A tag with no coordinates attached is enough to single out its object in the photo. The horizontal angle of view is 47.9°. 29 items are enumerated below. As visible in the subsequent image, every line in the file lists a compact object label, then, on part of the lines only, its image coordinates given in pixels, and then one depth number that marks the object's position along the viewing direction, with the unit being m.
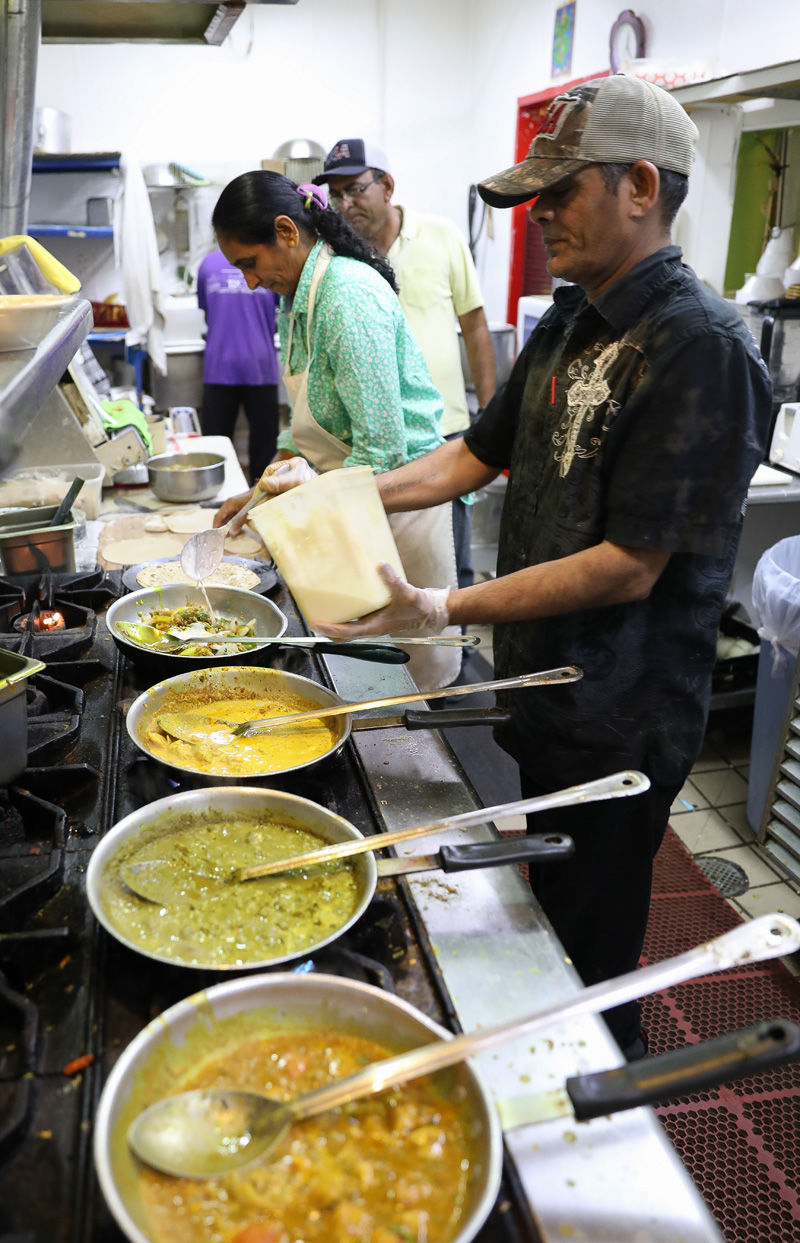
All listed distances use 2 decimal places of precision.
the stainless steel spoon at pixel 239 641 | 1.65
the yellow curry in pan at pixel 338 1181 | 0.77
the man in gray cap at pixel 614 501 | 1.40
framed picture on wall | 5.64
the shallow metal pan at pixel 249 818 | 1.02
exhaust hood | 2.14
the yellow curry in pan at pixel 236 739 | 1.45
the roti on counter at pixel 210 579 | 2.21
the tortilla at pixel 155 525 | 2.78
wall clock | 4.95
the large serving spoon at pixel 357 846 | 1.13
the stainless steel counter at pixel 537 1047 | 0.82
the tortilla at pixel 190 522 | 2.77
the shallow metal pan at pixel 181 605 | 1.73
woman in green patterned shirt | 2.30
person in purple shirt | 6.27
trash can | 2.77
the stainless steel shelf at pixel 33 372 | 0.97
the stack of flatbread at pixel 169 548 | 2.23
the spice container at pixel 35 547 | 2.12
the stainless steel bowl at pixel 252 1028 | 0.76
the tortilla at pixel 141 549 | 2.51
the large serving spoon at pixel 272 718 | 1.50
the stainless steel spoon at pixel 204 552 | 2.05
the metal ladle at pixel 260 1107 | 0.81
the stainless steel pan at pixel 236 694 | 1.48
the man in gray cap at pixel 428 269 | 3.62
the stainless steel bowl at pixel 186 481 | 3.10
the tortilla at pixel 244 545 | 2.59
